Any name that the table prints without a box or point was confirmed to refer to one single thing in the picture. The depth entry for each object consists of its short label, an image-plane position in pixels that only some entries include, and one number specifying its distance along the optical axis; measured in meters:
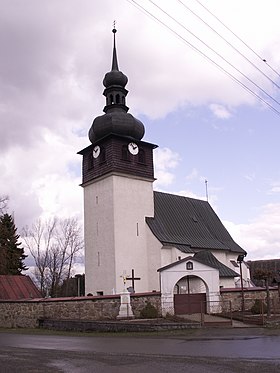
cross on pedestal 33.61
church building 34.72
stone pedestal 23.98
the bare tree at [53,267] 54.16
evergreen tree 43.40
